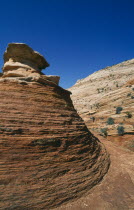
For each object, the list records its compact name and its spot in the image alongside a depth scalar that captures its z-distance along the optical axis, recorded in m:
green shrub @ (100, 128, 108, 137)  19.50
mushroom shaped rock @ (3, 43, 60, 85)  10.02
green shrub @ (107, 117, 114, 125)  21.89
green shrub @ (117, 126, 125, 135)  17.78
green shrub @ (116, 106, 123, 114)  25.75
